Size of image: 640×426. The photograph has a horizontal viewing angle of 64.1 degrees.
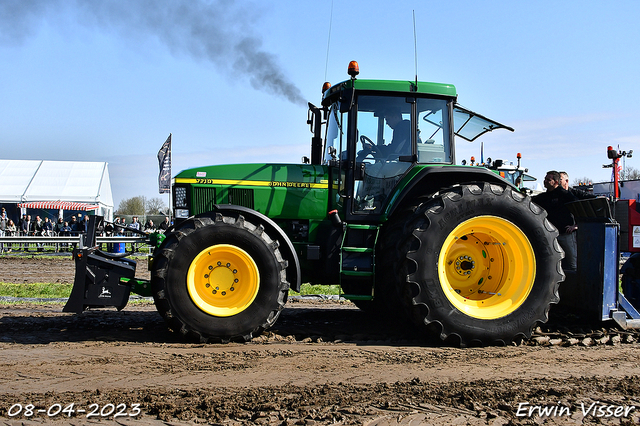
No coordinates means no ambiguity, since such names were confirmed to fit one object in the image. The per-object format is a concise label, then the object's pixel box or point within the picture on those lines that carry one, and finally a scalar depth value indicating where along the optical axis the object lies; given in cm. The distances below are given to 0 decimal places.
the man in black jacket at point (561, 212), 579
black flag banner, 1535
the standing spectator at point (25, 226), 1999
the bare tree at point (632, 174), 4600
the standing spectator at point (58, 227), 2011
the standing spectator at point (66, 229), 1957
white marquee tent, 2342
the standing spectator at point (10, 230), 2003
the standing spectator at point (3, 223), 1922
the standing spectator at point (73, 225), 1952
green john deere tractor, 488
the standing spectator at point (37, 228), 2012
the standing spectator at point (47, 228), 2009
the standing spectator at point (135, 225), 1799
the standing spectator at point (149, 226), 2071
